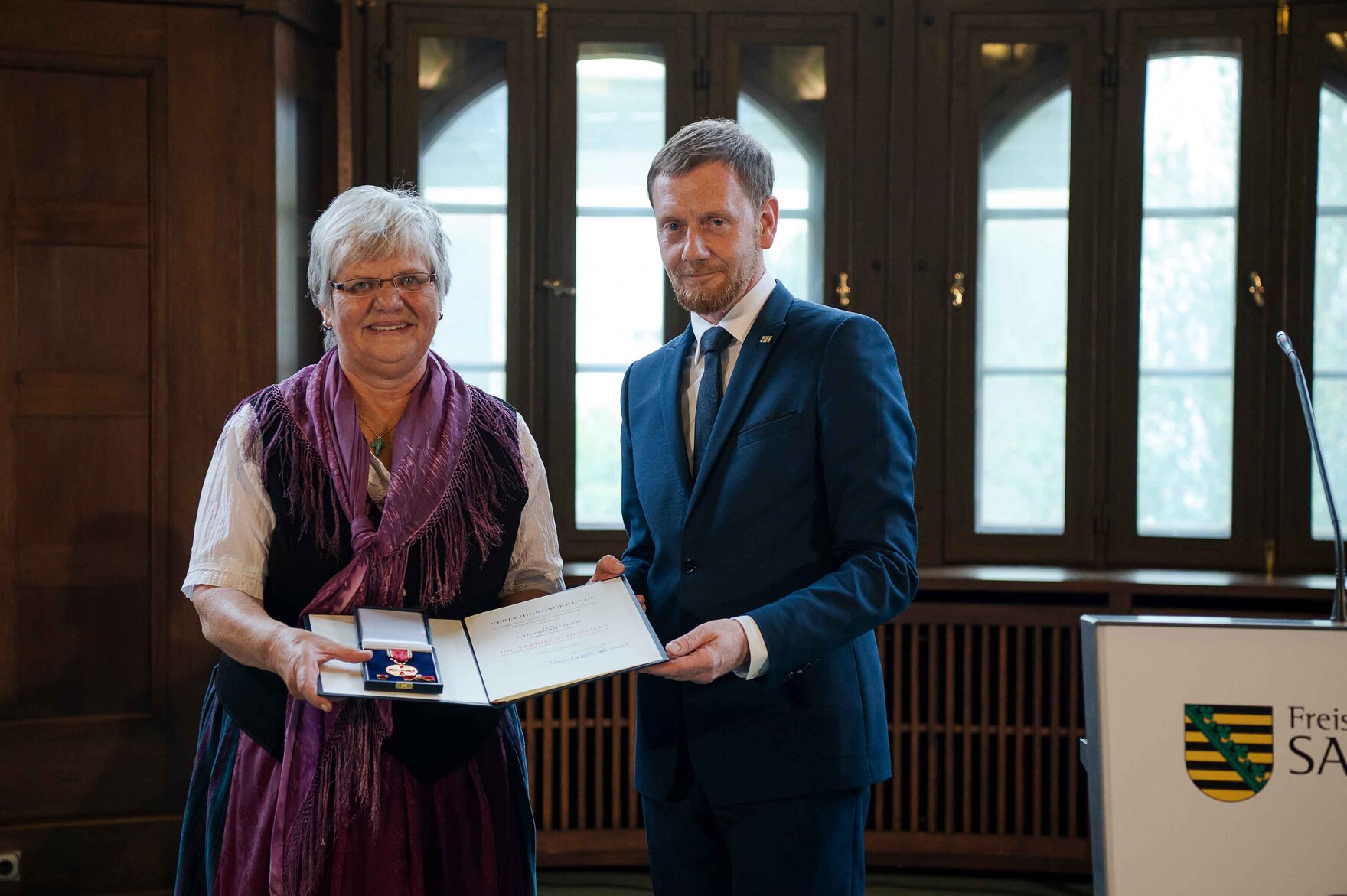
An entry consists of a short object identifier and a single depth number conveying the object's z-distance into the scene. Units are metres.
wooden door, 2.98
